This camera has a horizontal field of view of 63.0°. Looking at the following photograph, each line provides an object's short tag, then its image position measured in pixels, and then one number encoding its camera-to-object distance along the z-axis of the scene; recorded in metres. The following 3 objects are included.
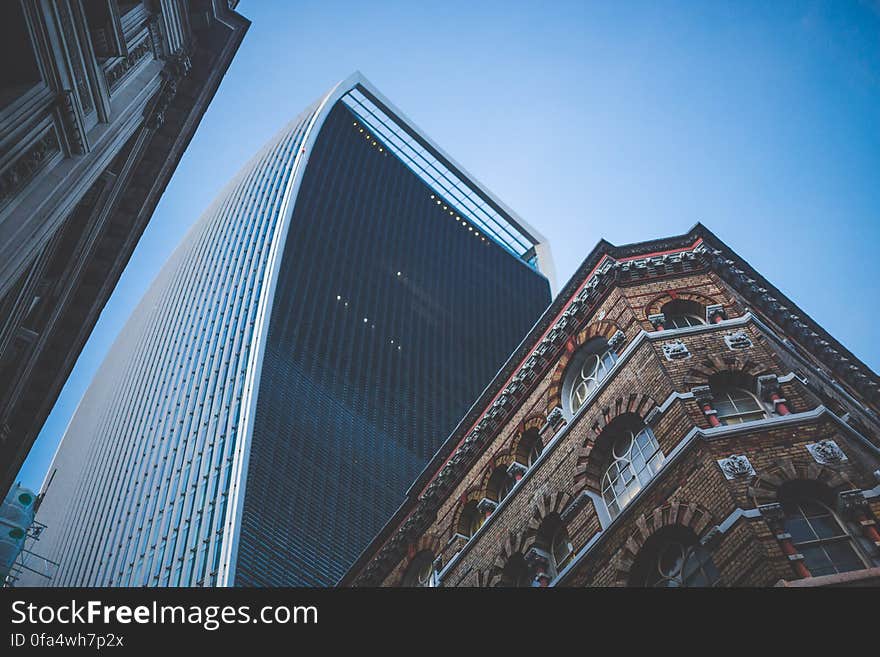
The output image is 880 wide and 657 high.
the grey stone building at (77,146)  13.88
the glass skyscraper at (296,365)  70.00
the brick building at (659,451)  15.41
